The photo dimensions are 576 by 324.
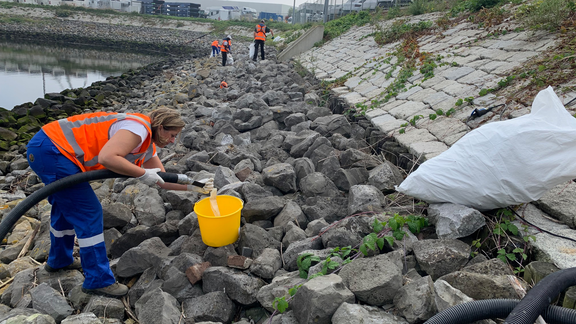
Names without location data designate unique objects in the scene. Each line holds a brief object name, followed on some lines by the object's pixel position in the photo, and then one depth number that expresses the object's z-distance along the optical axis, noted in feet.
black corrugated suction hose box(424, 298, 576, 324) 6.23
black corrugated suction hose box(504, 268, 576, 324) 5.88
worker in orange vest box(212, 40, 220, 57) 67.84
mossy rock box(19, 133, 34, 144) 26.83
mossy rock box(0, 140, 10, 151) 24.96
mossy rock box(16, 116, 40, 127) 30.12
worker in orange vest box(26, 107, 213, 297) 9.11
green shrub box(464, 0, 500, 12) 28.48
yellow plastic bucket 10.29
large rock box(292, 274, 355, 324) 7.09
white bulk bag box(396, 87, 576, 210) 8.71
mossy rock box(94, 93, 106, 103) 39.96
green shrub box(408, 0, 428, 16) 38.78
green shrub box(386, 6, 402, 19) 43.06
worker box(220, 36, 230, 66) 57.72
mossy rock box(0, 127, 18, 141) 26.31
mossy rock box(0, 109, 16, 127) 29.12
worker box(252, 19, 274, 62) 50.57
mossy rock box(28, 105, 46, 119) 31.97
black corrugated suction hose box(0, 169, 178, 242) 8.70
